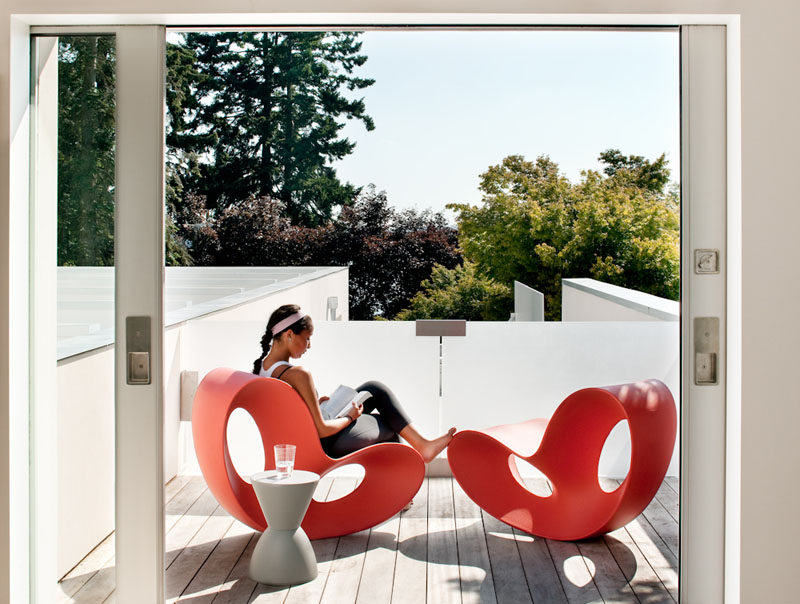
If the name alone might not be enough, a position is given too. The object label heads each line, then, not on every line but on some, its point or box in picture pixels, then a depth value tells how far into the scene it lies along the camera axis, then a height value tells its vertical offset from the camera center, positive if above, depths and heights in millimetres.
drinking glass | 3004 -641
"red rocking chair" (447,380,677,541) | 3135 -771
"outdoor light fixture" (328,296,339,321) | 4590 -88
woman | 3539 -566
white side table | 2941 -934
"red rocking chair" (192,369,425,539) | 3219 -739
